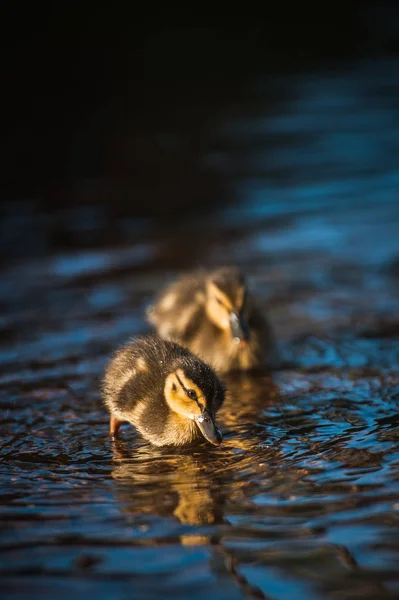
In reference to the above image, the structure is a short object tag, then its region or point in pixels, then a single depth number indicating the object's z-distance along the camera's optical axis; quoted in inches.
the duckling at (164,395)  293.1
